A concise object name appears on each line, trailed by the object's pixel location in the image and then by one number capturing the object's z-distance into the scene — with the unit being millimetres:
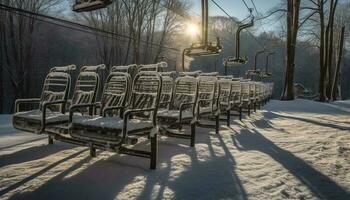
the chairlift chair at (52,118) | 4371
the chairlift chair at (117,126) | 3713
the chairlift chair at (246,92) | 10367
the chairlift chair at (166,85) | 6525
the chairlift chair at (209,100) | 6547
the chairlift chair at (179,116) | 5363
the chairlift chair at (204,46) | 7199
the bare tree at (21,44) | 19875
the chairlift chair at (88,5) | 4453
